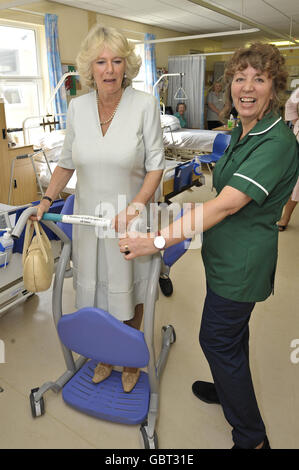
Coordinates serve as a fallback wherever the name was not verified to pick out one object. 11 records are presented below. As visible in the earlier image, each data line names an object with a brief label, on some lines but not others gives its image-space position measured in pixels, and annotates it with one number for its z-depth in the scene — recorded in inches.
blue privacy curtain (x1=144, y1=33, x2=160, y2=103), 296.0
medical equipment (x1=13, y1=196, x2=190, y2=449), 57.4
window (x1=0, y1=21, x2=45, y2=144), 206.7
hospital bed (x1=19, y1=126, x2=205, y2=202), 174.7
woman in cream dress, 55.6
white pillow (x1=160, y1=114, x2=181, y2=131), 285.9
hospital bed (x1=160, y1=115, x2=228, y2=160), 261.6
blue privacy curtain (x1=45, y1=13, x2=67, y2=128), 213.2
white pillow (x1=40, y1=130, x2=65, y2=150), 202.2
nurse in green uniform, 44.2
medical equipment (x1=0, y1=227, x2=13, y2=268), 58.3
